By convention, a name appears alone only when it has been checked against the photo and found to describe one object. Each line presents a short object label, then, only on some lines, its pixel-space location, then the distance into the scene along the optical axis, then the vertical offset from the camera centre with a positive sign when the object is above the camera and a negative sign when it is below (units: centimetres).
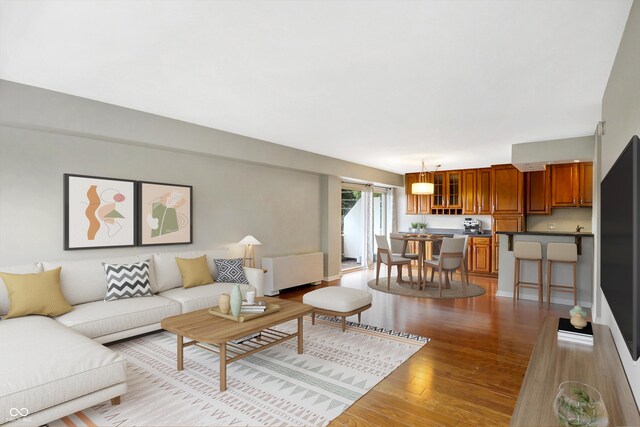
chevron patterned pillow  368 -73
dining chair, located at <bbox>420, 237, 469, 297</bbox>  578 -70
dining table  630 -51
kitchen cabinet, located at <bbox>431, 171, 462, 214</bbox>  850 +49
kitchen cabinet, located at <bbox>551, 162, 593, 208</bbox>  660 +53
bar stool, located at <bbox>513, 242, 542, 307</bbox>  520 -66
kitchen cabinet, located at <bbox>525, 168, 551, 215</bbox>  711 +41
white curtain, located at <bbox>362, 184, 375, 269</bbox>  852 -13
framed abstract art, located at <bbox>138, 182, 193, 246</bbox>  432 -2
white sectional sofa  200 -93
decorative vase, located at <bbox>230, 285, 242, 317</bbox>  303 -77
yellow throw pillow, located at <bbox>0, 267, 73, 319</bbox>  301 -72
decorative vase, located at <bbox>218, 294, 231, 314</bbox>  311 -80
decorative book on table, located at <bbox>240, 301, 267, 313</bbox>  316 -86
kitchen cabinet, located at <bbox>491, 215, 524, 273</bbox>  746 -30
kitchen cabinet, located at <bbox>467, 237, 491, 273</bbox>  784 -94
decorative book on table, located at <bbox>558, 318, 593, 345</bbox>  225 -79
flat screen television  126 -13
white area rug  228 -132
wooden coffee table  262 -93
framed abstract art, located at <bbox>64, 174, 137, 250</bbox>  371 +1
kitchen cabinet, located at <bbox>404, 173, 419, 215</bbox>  916 +44
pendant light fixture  671 +47
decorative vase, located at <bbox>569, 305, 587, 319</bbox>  243 -69
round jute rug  576 -134
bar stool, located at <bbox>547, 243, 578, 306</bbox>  493 -63
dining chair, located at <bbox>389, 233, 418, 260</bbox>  676 -67
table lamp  523 -55
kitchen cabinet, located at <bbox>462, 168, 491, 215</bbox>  806 +49
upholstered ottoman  385 -100
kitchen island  511 -87
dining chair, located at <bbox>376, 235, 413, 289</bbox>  629 -84
